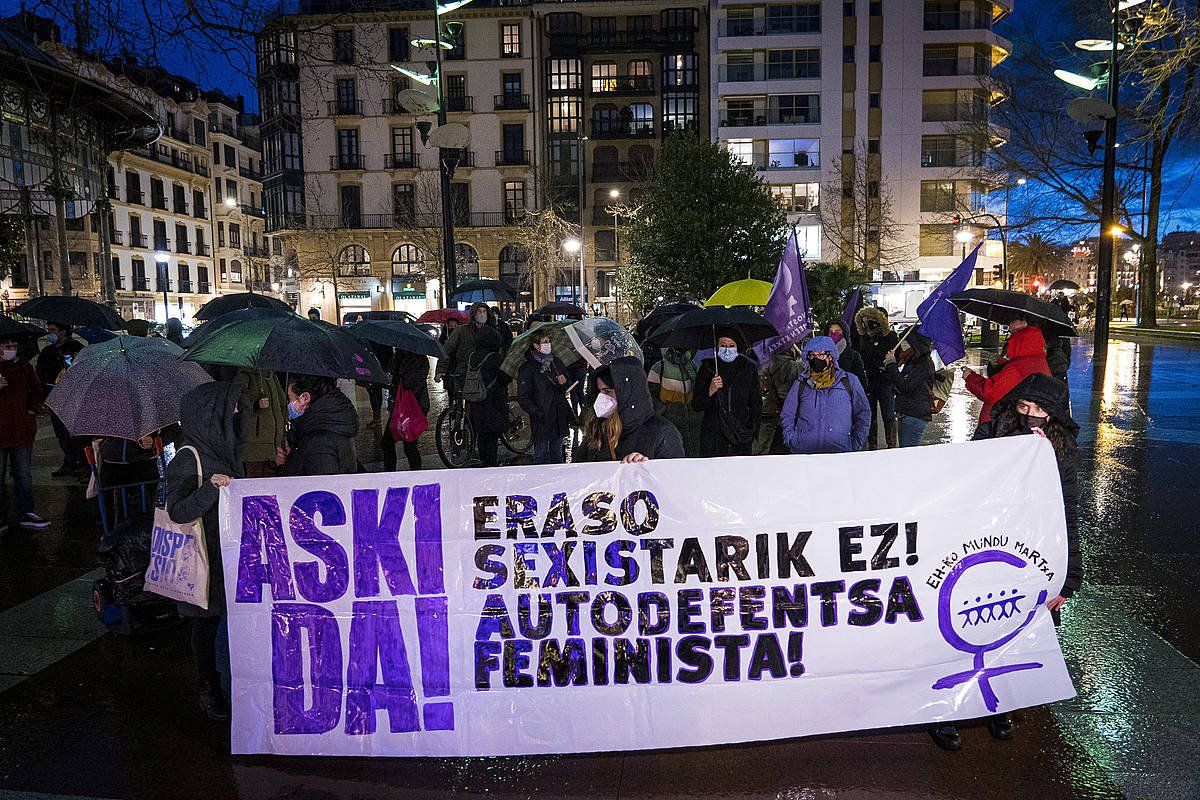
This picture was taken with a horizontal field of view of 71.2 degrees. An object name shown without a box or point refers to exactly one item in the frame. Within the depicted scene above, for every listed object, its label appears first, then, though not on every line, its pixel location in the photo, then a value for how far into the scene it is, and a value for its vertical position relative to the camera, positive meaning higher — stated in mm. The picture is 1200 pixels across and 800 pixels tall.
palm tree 44838 +2716
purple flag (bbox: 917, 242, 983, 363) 7273 -119
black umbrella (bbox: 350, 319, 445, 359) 7922 -202
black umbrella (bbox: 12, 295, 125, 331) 8992 +101
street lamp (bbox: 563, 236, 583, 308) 43062 +3545
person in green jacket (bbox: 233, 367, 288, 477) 5230 -685
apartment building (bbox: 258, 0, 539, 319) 56844 +9716
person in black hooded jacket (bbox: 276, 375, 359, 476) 4305 -587
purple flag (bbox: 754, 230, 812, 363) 8250 +61
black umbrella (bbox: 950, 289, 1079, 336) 5660 -33
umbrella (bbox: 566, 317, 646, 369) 7461 -269
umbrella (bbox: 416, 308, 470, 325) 12625 -28
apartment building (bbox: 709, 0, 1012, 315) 53062 +13251
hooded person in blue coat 6094 -726
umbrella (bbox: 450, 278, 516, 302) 18016 +499
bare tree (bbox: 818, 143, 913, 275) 52906 +5907
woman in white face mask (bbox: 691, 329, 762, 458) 7656 -821
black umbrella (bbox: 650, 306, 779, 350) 7535 -172
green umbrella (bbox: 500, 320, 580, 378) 8680 -378
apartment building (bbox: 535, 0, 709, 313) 58000 +15467
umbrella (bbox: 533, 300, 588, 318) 17656 +66
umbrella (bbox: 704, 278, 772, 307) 9469 +170
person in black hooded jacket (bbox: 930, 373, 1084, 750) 4188 -635
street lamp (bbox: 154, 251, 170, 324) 61684 +3814
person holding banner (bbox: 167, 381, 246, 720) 3961 -773
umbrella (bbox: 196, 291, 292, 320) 8867 +164
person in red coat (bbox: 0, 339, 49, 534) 7367 -924
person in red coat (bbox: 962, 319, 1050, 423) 5738 -404
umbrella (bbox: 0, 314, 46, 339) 7410 -65
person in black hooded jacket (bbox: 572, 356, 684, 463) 4453 -603
